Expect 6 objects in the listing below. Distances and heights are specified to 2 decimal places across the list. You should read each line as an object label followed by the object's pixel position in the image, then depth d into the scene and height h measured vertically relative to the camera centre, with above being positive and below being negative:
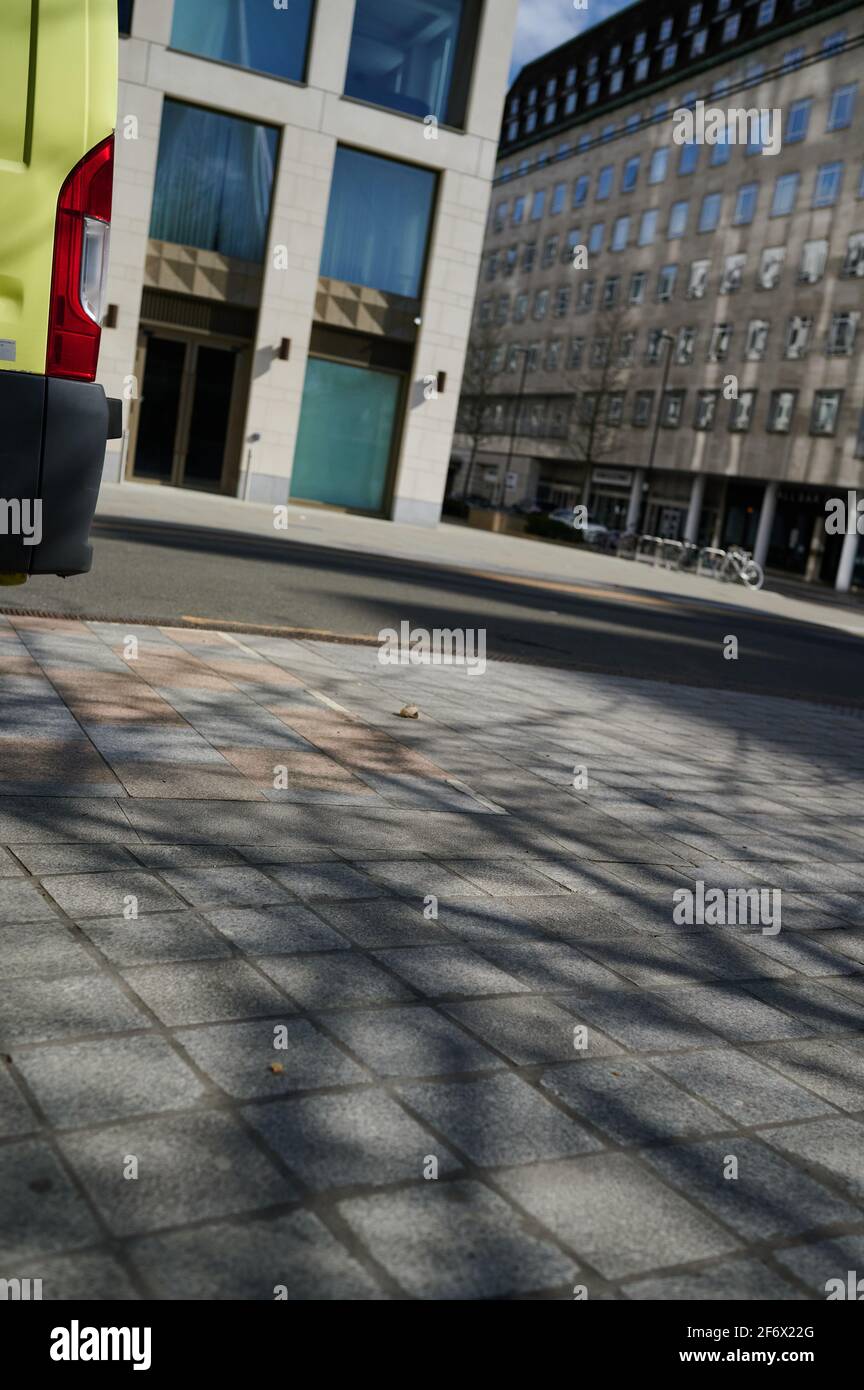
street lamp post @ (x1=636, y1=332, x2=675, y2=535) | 61.20 +1.29
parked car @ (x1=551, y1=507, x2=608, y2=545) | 48.13 -1.33
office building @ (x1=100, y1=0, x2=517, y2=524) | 27.64 +4.53
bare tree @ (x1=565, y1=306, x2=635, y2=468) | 66.12 +5.23
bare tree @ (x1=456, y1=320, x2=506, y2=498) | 71.94 +5.10
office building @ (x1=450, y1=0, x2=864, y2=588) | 53.56 +10.40
